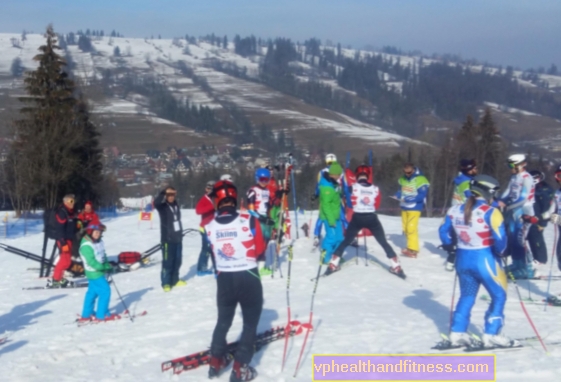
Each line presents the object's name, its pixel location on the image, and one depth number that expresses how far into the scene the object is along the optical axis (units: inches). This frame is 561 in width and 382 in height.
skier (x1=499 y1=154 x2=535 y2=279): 384.2
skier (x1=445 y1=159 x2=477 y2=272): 402.3
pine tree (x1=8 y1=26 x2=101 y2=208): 1357.0
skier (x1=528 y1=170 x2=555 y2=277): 401.4
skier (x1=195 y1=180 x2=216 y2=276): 423.6
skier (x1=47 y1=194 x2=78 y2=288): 491.5
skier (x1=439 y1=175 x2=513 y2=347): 247.4
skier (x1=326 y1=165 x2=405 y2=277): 408.8
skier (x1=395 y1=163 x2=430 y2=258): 465.4
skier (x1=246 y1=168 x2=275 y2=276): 427.8
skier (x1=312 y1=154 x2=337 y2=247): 459.2
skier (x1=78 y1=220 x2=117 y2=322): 349.7
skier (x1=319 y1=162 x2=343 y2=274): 446.6
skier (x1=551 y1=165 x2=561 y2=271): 350.9
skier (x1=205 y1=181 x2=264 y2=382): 240.4
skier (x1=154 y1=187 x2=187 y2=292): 433.7
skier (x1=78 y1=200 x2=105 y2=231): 508.6
